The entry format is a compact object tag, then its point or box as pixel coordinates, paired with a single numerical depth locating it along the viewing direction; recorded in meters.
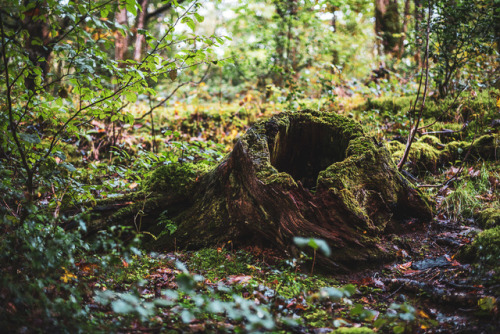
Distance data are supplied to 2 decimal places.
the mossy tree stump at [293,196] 3.21
